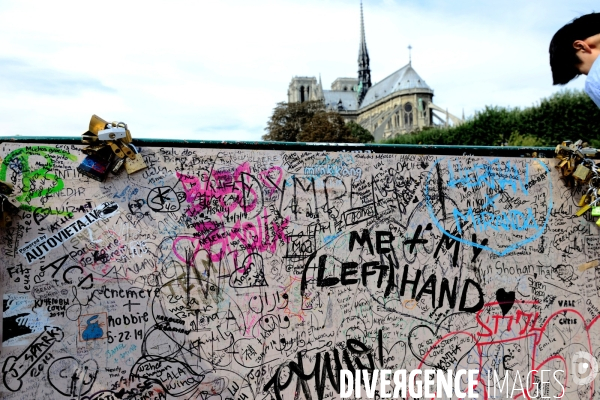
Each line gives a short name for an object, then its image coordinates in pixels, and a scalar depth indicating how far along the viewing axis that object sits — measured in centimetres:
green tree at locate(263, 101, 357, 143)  5119
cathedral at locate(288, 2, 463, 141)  10588
